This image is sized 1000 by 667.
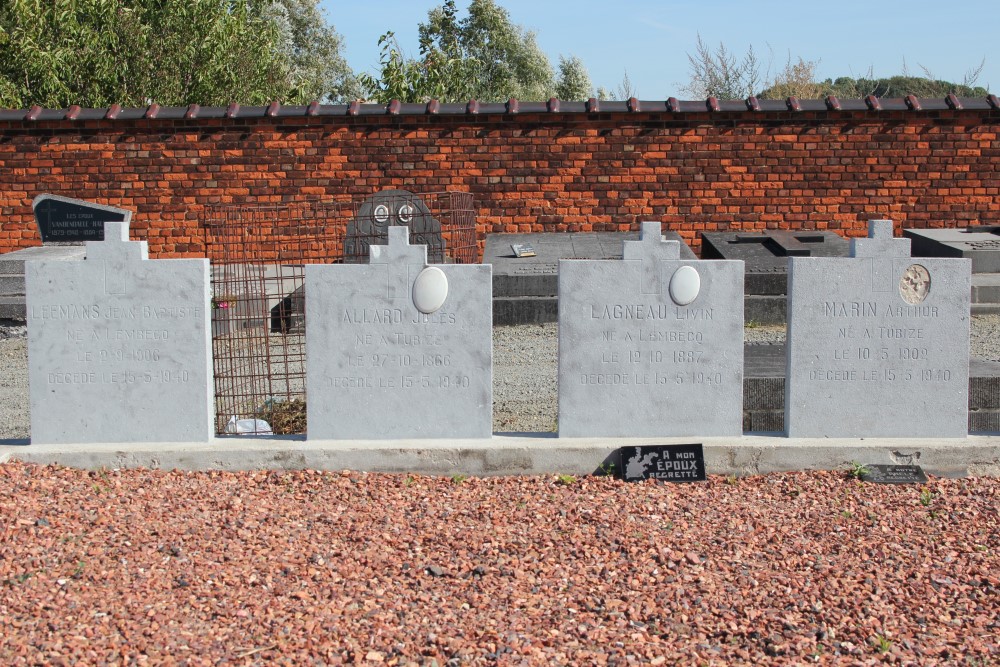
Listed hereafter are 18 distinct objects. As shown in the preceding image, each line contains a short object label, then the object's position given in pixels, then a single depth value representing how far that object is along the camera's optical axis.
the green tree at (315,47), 43.84
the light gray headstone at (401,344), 6.06
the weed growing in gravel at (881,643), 3.76
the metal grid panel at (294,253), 7.59
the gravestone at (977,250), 11.73
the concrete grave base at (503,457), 6.00
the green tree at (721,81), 32.93
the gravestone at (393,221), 12.77
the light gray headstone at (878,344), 6.09
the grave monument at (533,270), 11.42
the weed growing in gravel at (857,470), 5.90
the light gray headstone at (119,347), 6.04
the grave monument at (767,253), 11.40
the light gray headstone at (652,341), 6.09
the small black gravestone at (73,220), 12.42
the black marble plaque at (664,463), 5.91
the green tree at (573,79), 47.59
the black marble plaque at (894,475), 5.88
